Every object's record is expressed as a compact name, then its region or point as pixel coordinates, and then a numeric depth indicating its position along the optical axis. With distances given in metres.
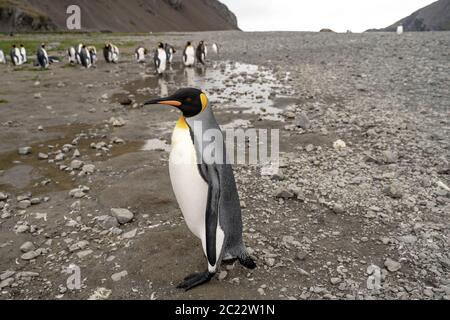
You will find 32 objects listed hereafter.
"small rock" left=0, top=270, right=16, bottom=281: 3.09
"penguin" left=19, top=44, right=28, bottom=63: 17.62
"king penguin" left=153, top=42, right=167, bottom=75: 13.94
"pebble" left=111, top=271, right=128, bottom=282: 3.02
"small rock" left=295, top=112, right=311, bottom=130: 6.68
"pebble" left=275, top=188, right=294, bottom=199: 4.27
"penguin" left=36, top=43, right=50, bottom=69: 15.67
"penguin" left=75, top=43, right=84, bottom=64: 16.77
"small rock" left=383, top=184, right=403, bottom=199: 4.19
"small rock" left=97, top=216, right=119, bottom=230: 3.79
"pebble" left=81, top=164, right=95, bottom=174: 5.10
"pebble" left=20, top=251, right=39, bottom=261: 3.33
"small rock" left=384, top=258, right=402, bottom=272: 3.08
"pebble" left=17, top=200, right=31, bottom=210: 4.26
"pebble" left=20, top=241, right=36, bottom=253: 3.44
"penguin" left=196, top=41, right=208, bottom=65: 16.78
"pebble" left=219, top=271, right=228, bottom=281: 2.99
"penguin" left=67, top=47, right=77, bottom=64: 17.66
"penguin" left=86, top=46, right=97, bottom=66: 16.98
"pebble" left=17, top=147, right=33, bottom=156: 5.91
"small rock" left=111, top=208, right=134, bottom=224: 3.84
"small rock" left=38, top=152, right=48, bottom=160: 5.70
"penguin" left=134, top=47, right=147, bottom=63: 18.06
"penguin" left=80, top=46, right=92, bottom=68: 16.34
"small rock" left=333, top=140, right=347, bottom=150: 5.66
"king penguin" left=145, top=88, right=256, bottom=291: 2.77
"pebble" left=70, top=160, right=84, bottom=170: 5.25
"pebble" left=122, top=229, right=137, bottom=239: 3.59
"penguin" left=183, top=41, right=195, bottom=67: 15.95
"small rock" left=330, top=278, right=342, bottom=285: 2.96
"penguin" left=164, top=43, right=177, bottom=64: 16.26
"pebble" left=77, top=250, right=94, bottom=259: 3.34
